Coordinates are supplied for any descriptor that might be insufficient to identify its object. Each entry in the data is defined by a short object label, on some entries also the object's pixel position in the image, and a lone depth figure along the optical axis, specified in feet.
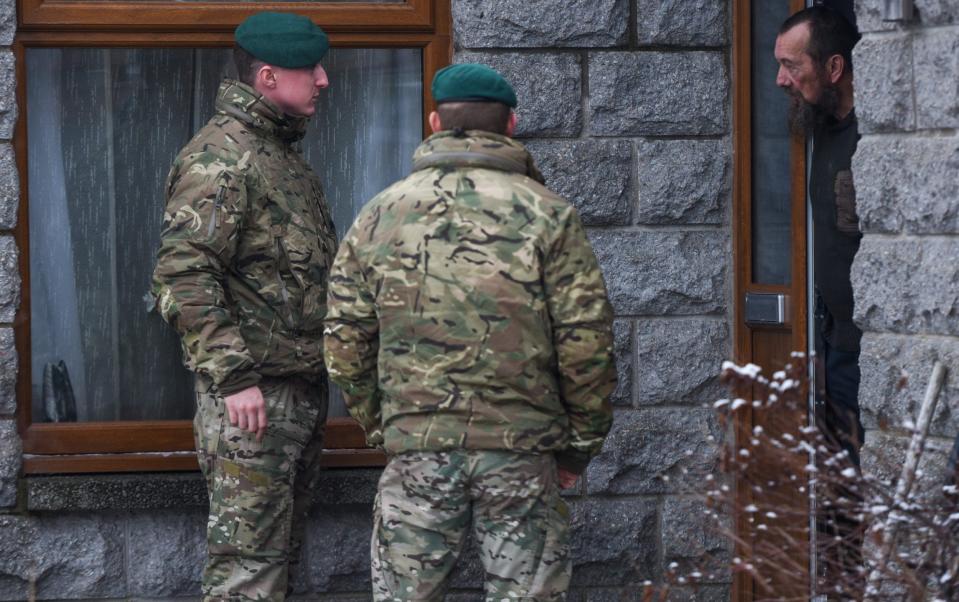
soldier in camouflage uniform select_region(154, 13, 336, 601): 31.35
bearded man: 34.47
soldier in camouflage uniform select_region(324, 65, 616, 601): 26.53
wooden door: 37.91
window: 37.81
